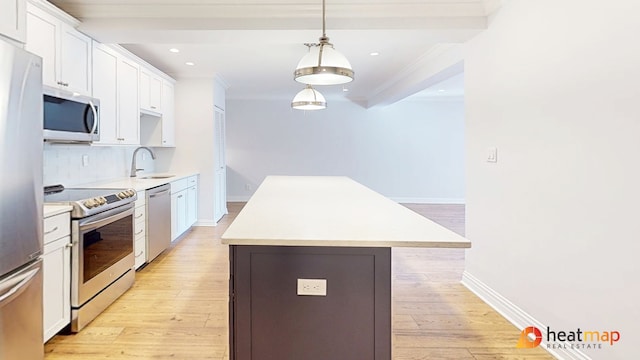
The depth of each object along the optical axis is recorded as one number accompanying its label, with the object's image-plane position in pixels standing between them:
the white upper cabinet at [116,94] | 3.27
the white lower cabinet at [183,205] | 4.55
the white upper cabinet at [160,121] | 4.86
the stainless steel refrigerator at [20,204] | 1.61
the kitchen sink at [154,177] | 4.66
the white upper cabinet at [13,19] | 1.81
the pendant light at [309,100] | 3.75
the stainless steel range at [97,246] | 2.33
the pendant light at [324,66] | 1.98
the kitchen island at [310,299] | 1.50
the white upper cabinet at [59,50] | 2.42
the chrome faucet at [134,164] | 4.50
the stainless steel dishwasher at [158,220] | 3.69
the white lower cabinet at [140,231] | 3.39
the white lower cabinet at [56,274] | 2.08
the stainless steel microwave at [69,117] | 2.47
